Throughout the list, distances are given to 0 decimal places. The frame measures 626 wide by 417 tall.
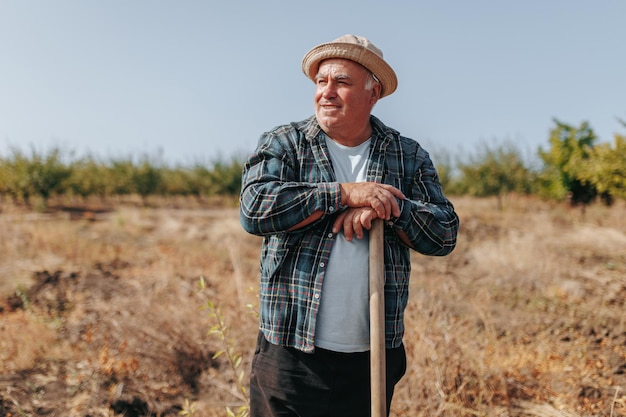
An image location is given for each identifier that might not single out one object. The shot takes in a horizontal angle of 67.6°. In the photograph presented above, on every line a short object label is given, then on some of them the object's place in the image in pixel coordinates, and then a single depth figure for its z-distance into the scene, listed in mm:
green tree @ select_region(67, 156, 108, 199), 18828
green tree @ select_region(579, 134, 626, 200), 7996
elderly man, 1654
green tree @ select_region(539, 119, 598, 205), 12836
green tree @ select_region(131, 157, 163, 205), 21094
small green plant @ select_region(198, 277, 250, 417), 2385
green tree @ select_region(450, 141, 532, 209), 16766
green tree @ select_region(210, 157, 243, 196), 21875
